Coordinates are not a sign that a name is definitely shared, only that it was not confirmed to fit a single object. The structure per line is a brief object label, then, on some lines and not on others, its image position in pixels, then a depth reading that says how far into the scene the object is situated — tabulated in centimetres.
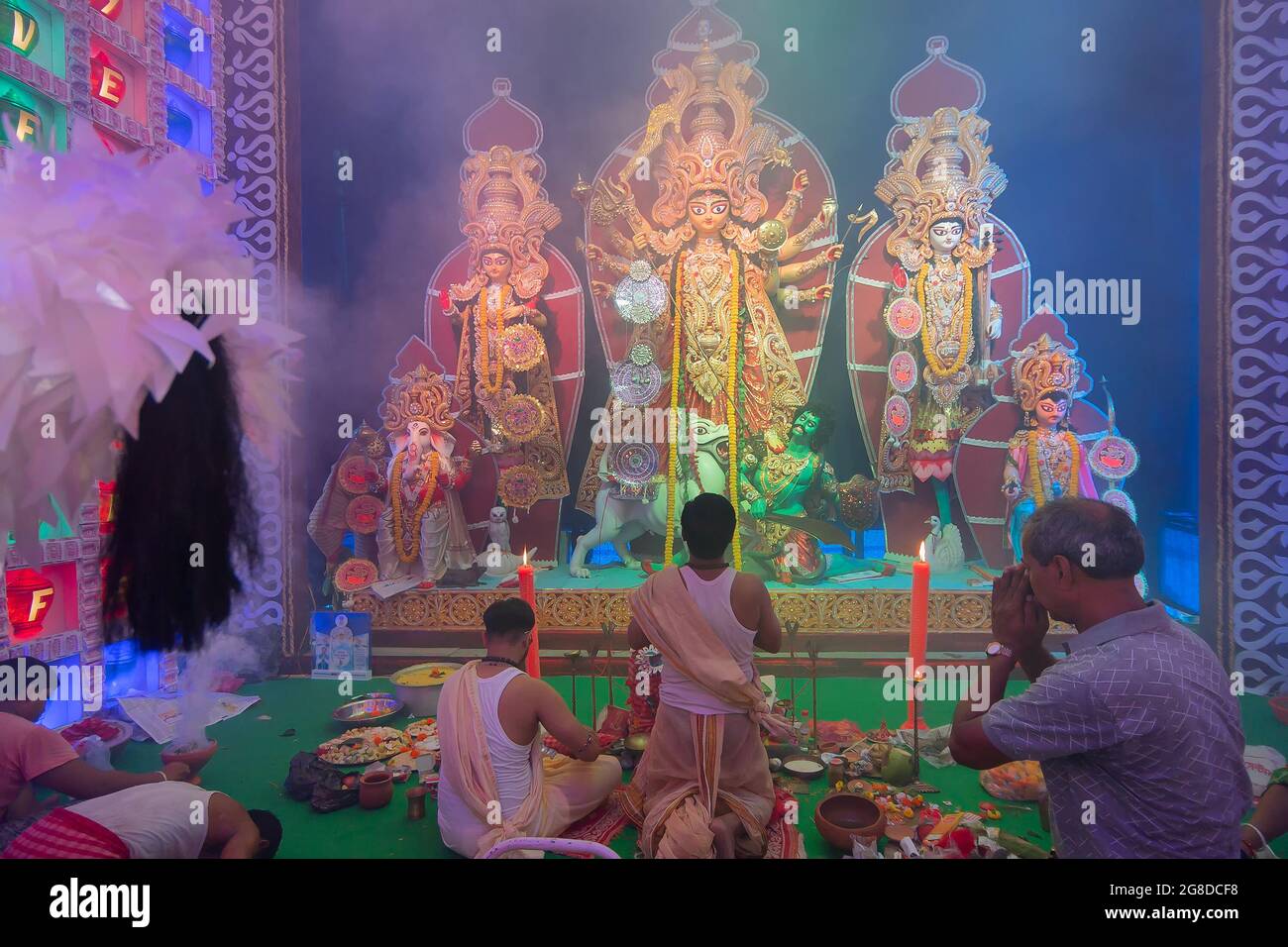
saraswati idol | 479
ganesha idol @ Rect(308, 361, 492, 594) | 485
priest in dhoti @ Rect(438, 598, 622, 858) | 252
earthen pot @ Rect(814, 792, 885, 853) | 258
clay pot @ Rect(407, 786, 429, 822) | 296
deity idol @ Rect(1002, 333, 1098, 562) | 461
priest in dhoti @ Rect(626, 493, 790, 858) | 255
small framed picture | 464
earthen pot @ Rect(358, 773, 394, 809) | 303
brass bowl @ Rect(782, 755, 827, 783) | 321
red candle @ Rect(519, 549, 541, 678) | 315
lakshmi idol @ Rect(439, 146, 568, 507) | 493
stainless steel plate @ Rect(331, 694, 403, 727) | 395
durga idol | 488
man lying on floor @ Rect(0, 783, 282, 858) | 200
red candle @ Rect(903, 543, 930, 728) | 319
